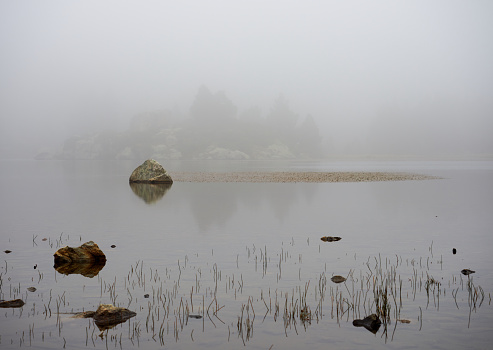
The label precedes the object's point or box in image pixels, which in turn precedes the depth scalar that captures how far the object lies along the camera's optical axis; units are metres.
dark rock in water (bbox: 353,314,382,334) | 11.19
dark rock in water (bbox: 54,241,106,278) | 17.64
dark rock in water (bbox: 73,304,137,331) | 11.48
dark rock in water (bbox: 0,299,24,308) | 12.75
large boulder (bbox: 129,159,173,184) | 71.81
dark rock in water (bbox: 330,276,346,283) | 15.30
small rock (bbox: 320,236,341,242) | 23.12
